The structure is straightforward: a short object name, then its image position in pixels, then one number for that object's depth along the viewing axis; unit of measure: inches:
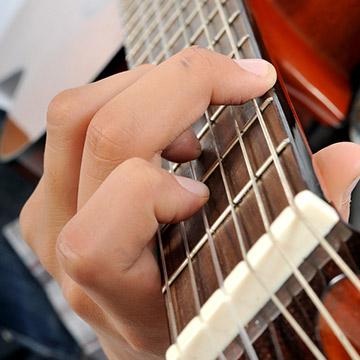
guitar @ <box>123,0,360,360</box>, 7.1
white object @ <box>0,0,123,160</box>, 18.5
